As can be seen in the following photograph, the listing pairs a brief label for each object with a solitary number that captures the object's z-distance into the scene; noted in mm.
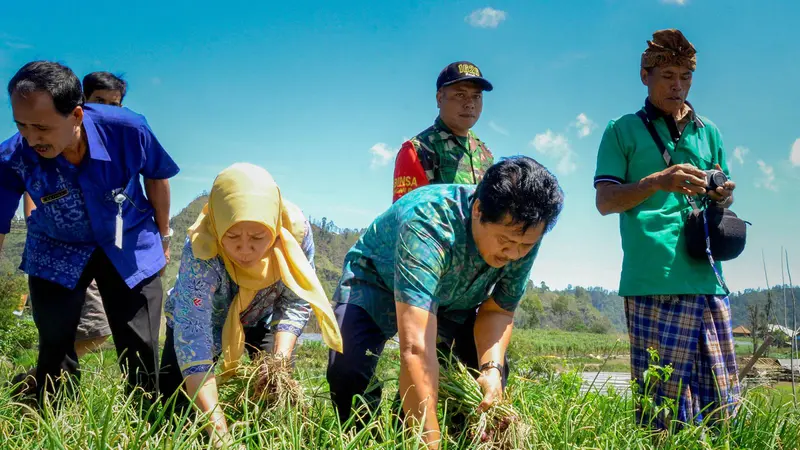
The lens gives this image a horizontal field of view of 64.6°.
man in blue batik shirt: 2959
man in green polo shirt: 2902
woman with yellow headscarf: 2406
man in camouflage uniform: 3518
